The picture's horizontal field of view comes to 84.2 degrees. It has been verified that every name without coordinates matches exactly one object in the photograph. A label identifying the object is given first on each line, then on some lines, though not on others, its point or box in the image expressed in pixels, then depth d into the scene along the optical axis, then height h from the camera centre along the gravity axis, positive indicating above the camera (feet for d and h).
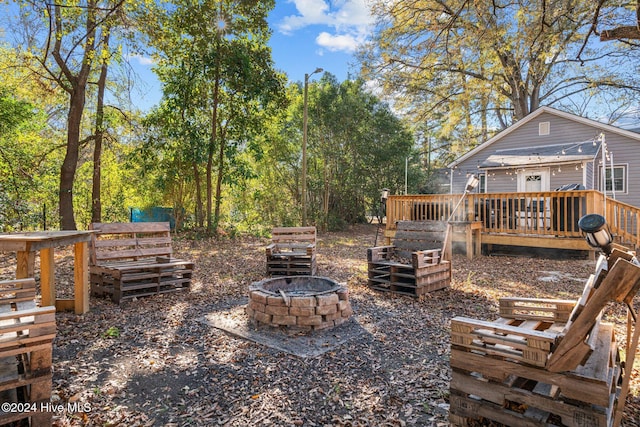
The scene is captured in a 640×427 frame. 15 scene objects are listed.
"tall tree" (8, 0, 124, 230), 28.32 +13.60
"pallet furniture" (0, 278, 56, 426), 6.26 -2.78
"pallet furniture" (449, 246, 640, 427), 5.53 -2.81
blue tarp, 43.45 -0.05
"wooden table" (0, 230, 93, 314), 10.94 -1.59
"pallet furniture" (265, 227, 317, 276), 21.79 -2.96
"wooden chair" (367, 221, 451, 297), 17.33 -2.71
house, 41.04 +6.25
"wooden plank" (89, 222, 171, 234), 17.01 -0.63
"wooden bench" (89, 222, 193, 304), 16.28 -2.49
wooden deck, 26.16 -0.28
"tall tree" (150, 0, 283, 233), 35.32 +15.53
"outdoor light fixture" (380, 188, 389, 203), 28.91 +1.45
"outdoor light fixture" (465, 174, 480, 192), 20.70 +1.67
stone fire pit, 12.57 -3.48
